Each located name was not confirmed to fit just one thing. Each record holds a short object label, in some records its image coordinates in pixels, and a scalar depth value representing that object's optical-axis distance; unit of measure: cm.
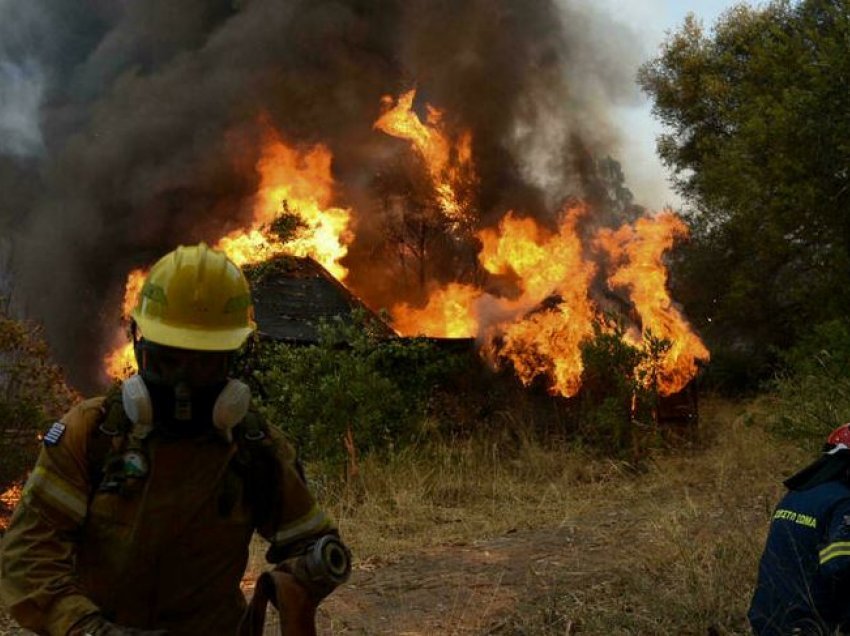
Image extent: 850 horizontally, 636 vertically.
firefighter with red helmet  309
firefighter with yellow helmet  220
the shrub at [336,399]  930
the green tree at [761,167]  1279
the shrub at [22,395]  1069
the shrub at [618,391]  1108
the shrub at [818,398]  752
